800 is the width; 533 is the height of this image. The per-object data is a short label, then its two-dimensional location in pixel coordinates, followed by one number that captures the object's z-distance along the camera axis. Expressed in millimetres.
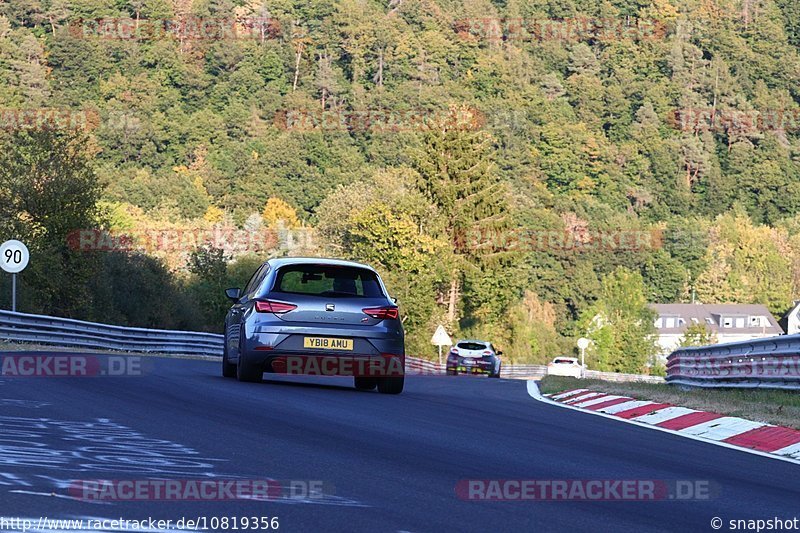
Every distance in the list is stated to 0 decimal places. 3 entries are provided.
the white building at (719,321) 167375
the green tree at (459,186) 99625
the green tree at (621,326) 129625
